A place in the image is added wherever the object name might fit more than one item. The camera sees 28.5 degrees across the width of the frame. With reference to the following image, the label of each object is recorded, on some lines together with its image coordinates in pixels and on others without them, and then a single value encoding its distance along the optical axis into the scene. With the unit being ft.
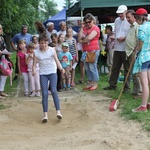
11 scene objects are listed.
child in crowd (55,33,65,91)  25.95
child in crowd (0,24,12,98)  23.93
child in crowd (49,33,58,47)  25.68
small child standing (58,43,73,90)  25.71
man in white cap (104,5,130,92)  23.24
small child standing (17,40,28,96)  24.52
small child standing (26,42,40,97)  23.75
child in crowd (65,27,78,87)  27.04
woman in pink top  24.57
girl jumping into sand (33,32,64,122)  17.74
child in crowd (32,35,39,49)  27.58
